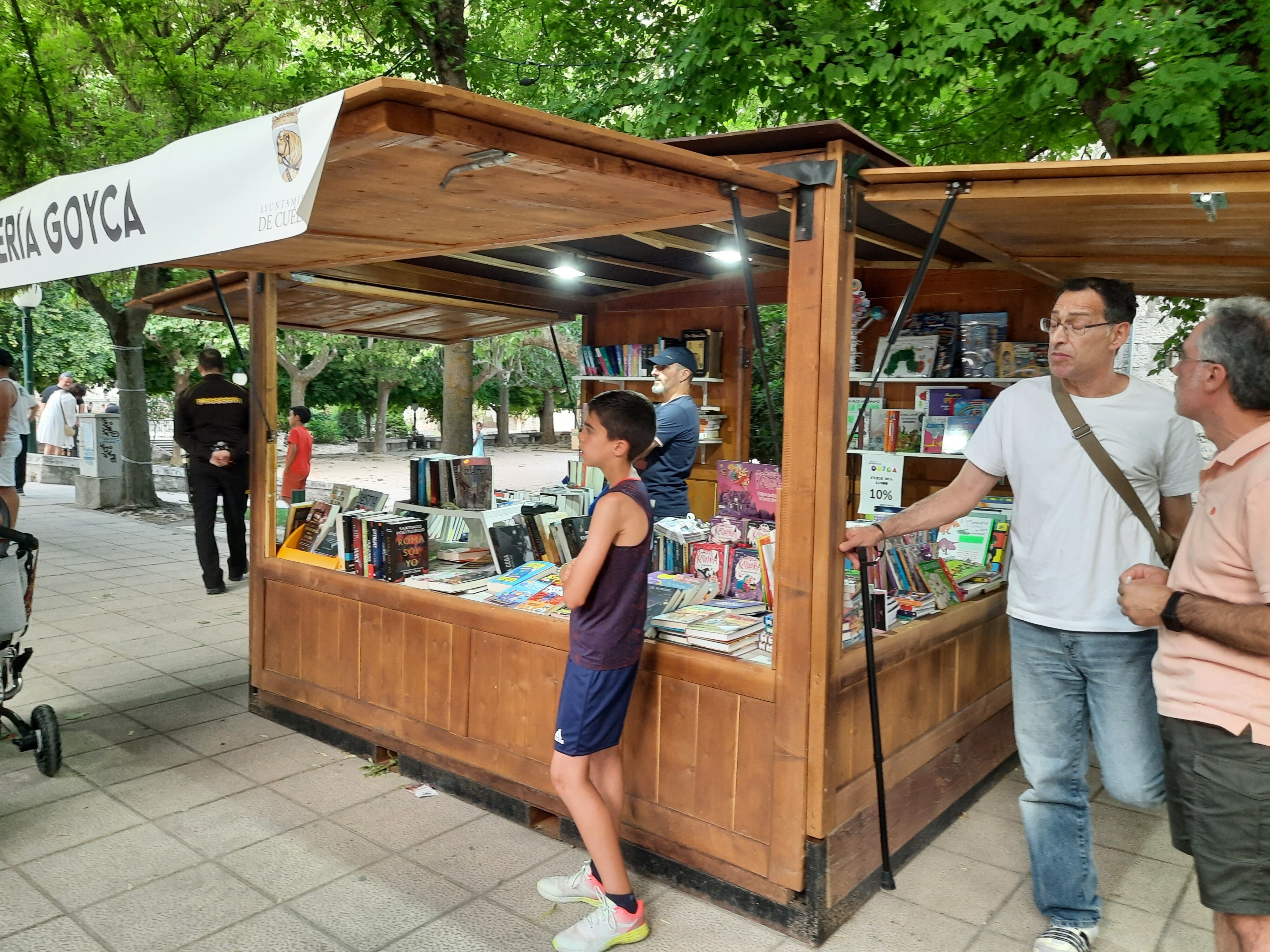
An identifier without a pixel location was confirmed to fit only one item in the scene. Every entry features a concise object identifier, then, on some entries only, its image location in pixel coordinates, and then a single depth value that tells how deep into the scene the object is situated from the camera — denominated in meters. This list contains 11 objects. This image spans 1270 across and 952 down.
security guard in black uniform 7.52
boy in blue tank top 2.78
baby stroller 3.71
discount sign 5.86
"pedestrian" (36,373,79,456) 14.54
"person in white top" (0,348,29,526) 6.59
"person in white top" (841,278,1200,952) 2.63
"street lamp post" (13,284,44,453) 12.68
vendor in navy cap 5.05
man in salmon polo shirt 1.87
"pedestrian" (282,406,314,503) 9.08
